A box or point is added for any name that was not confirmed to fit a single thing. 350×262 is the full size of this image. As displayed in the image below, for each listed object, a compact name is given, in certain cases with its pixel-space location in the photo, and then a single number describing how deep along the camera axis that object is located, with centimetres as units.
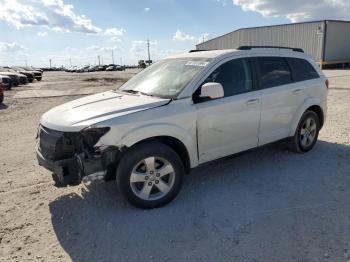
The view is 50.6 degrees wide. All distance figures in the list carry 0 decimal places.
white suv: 411
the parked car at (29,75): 3614
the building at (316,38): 3769
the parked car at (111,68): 8356
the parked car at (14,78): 2775
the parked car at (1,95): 1587
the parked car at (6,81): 2429
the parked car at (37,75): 3969
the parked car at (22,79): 3025
